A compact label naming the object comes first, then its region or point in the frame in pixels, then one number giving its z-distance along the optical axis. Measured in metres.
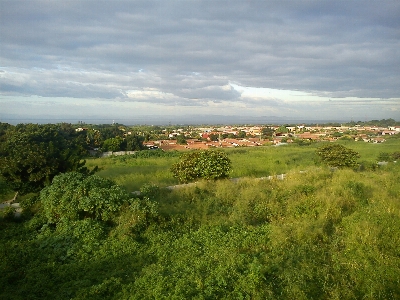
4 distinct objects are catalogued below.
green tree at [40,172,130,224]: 7.83
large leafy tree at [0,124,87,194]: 9.38
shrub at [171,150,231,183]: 12.37
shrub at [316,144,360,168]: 16.27
